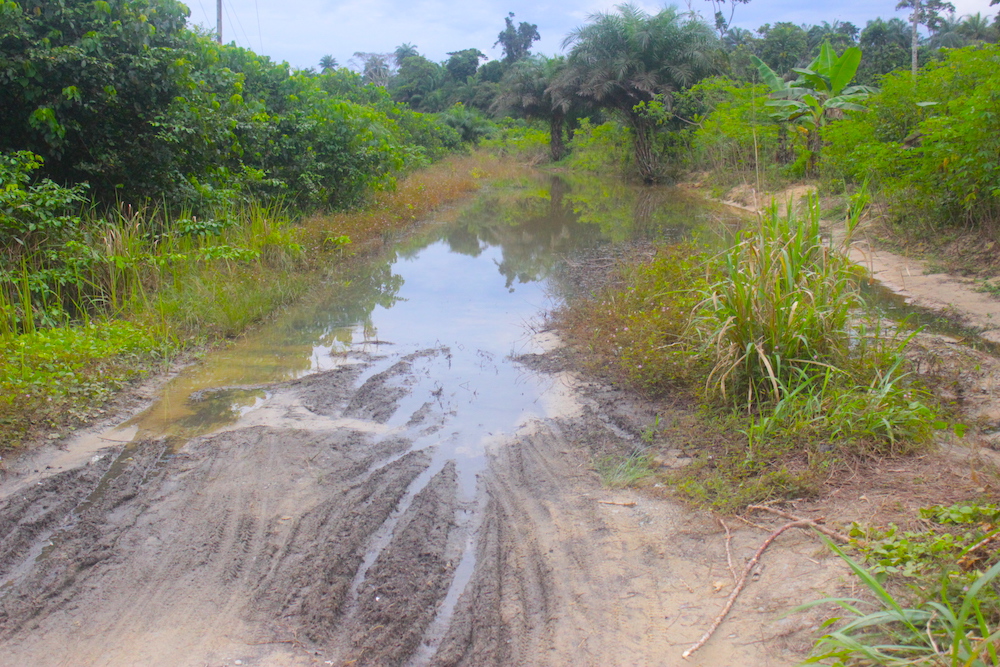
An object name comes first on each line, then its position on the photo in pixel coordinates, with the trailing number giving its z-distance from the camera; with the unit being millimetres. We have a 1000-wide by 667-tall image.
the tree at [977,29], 45847
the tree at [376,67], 62628
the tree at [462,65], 53906
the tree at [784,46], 39350
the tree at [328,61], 62125
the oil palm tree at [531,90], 34062
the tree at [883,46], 34531
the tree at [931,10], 48609
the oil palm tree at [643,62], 24672
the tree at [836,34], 41750
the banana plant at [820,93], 14602
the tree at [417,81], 51031
